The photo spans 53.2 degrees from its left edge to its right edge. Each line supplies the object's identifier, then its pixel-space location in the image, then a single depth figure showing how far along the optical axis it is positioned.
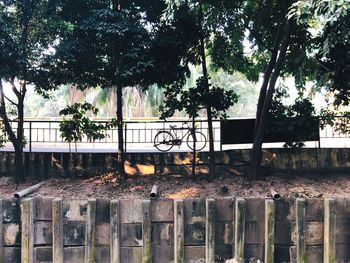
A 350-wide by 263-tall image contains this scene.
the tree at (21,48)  6.20
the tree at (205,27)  6.97
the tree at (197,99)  7.20
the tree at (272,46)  6.71
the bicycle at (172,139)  9.70
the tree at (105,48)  6.31
